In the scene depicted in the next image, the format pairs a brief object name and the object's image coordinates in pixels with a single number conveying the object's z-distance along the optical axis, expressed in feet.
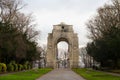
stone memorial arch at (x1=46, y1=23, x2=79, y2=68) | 394.73
